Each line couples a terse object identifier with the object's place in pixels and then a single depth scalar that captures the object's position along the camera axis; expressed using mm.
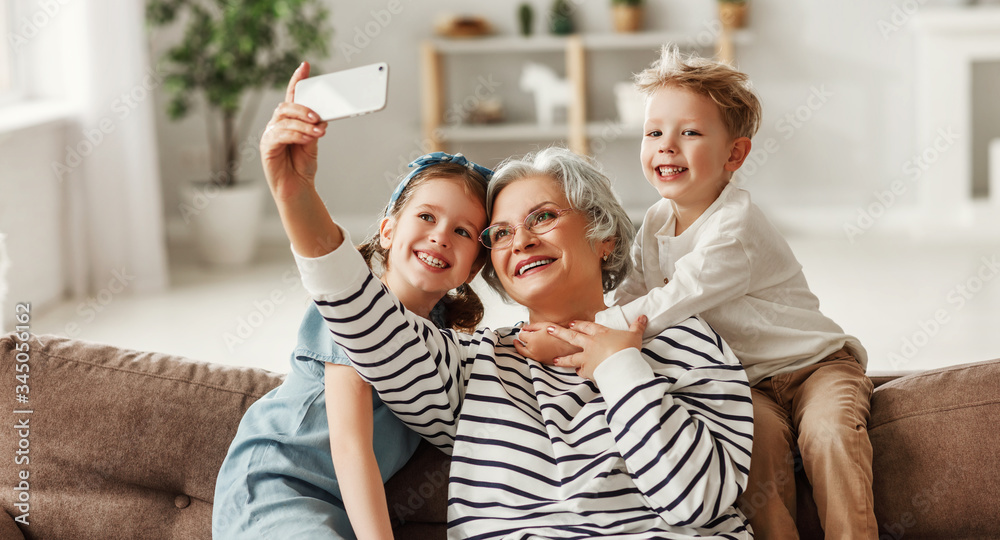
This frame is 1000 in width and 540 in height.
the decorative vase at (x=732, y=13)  5406
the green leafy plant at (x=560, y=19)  5555
